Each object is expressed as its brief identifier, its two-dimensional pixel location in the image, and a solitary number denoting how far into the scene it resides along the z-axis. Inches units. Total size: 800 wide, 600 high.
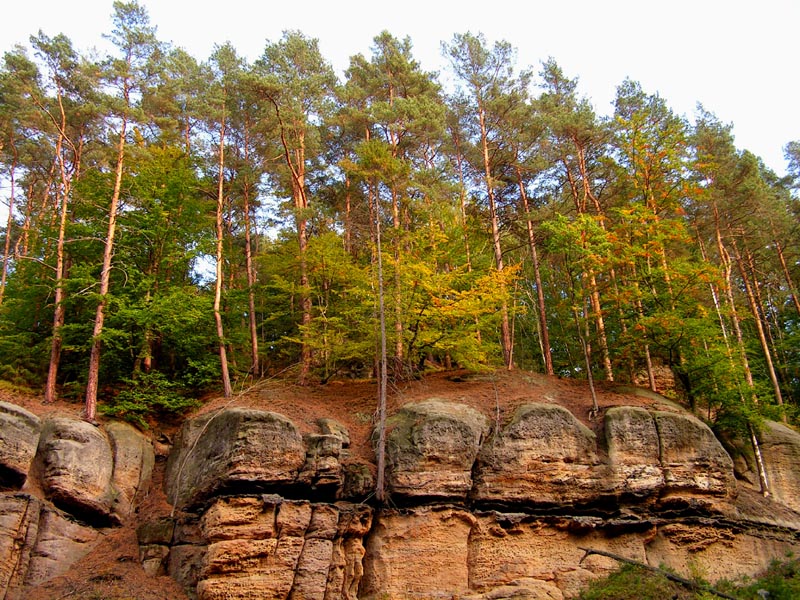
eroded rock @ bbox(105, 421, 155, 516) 556.1
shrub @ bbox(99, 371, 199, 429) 623.5
